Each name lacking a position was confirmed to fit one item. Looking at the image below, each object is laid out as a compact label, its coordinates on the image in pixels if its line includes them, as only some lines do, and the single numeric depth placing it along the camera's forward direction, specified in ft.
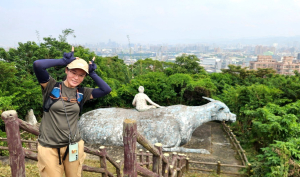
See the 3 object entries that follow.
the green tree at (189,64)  46.44
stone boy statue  23.97
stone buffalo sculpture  21.44
